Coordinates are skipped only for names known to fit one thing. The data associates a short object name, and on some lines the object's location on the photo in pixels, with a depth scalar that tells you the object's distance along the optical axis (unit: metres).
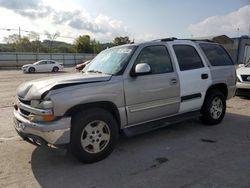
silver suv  2.74
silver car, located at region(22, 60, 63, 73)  20.83
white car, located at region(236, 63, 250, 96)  6.35
